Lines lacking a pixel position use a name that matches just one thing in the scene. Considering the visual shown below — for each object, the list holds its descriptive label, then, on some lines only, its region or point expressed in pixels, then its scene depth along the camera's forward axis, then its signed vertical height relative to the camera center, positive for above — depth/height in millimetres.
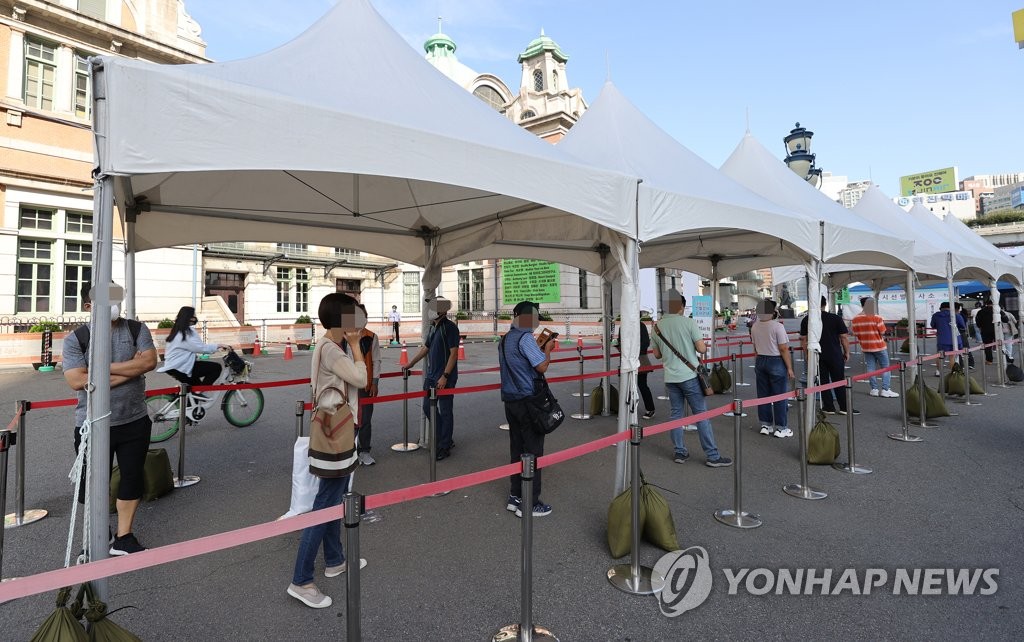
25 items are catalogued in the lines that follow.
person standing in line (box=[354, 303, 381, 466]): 5164 -620
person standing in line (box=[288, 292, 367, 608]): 3021 -339
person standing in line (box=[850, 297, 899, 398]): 9008 -197
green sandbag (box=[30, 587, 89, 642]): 1834 -1118
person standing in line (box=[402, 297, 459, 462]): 5992 -397
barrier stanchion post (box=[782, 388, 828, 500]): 4695 -1531
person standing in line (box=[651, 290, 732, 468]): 5723 -485
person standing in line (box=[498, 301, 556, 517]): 4176 -426
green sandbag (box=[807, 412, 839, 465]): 5625 -1394
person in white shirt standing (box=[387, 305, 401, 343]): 23281 +414
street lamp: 11984 +4259
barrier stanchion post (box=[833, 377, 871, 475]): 5414 -1492
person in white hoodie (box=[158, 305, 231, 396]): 6234 -212
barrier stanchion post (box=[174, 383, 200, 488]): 5102 -1255
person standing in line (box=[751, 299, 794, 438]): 6785 -531
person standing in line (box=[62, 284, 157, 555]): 3443 -513
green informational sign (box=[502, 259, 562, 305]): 13508 +1327
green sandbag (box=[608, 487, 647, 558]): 3584 -1483
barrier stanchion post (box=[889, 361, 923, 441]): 6617 -1468
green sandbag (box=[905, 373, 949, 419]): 7777 -1281
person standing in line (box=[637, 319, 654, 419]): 7995 -1024
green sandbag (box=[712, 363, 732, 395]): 10484 -1179
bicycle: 6574 -1076
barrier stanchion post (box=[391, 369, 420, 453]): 6426 -1533
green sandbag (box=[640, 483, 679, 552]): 3637 -1423
